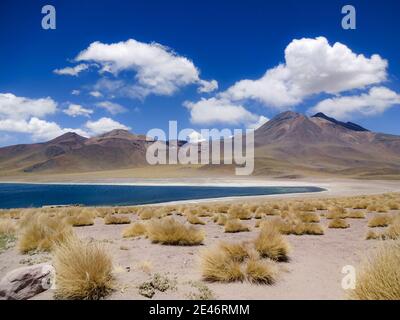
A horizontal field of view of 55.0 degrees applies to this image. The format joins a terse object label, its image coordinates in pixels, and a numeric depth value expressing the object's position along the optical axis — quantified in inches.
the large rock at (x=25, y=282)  224.2
